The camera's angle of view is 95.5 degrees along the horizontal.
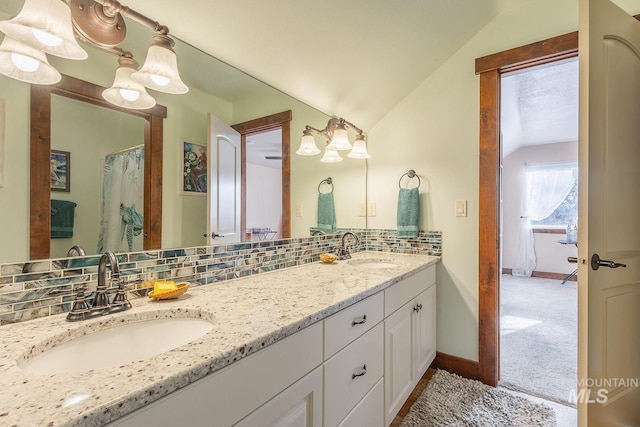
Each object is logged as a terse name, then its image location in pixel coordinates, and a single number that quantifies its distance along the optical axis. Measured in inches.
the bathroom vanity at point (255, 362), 19.5
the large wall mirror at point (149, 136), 31.9
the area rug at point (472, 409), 60.6
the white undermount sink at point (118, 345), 27.5
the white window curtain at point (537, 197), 195.9
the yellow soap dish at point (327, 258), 72.1
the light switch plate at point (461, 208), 78.5
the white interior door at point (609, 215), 47.1
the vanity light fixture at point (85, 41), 29.4
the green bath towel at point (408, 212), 83.6
